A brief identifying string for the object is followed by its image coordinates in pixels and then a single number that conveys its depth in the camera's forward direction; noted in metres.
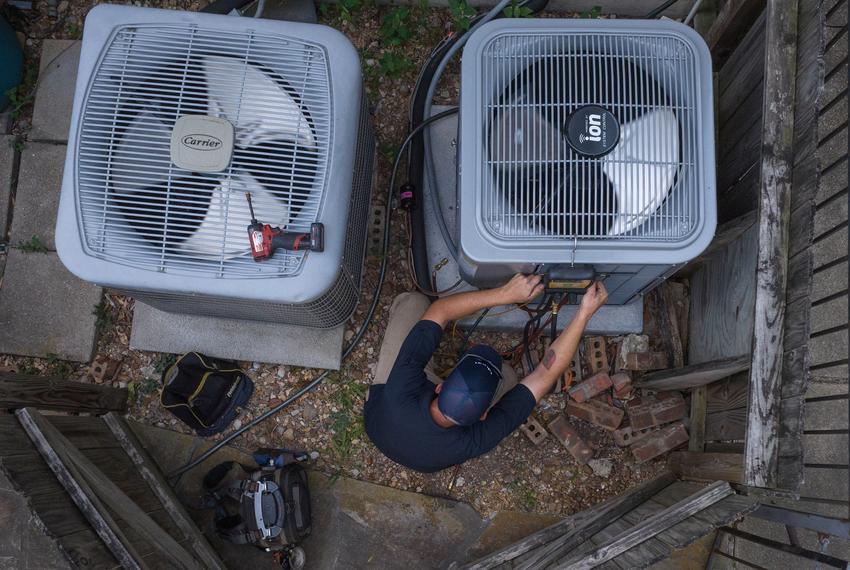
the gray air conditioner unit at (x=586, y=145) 1.85
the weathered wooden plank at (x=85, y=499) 2.27
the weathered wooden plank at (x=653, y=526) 2.32
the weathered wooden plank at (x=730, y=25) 2.56
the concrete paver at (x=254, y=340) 3.11
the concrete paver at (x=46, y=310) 3.28
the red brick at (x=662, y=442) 3.06
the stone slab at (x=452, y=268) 2.98
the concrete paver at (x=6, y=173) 3.38
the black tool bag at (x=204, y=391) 2.92
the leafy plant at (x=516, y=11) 3.04
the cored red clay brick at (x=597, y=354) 3.12
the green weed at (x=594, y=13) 3.20
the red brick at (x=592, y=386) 3.10
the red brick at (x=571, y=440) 3.09
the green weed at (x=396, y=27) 3.21
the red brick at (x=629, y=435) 3.13
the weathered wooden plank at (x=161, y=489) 2.92
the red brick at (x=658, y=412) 3.10
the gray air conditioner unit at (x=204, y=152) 1.95
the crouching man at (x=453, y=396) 2.36
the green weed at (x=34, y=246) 3.29
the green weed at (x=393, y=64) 3.22
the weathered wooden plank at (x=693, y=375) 2.45
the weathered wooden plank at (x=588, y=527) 2.67
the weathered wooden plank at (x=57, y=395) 2.59
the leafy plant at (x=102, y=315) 3.27
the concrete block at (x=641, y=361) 3.03
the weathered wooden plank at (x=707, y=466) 2.46
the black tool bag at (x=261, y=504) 2.80
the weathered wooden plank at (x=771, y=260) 2.13
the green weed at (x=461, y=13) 3.03
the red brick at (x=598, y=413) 3.12
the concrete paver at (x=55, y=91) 3.38
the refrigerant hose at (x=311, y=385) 3.14
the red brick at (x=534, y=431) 3.12
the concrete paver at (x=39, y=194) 3.35
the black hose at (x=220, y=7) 2.71
